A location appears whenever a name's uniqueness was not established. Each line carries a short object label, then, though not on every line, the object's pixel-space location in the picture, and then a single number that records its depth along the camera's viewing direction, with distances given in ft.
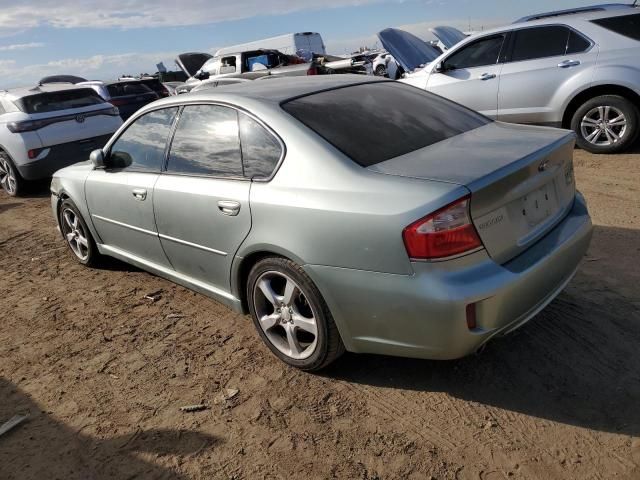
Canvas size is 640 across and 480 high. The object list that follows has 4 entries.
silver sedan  7.67
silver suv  21.38
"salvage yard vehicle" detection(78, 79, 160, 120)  38.68
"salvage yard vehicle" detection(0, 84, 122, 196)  26.00
